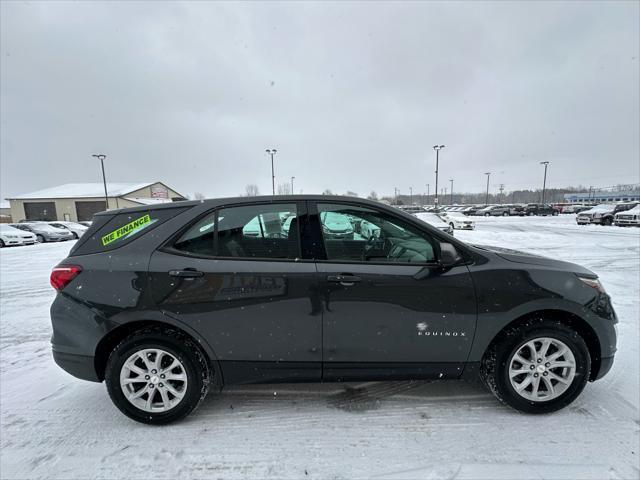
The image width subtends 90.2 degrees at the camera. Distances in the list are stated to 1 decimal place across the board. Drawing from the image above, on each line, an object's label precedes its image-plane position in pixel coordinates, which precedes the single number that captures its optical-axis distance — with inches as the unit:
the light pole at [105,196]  1545.3
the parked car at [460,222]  882.8
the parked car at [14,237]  660.7
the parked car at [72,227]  859.4
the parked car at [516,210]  1795.0
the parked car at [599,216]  936.3
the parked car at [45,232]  770.8
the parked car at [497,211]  1839.3
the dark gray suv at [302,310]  96.3
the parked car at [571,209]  1930.4
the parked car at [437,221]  632.0
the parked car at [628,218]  820.6
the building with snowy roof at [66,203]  1862.7
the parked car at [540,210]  1723.7
